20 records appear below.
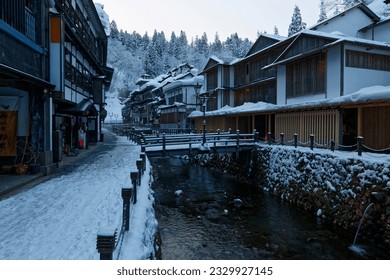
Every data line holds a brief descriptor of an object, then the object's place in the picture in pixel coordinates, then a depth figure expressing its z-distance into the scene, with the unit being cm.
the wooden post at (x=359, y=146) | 1277
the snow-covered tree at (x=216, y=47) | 12625
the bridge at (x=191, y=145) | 1895
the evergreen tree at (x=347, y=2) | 5144
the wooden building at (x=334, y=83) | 1544
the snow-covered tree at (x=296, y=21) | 7494
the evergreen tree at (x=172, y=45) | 12506
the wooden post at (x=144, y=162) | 1326
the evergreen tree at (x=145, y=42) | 13844
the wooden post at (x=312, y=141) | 1603
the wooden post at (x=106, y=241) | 399
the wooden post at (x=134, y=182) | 821
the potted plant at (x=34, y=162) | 1177
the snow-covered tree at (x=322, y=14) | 7388
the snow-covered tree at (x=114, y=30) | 13800
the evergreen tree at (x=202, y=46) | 12769
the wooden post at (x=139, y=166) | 1053
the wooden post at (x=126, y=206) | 620
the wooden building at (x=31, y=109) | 1183
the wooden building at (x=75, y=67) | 1304
